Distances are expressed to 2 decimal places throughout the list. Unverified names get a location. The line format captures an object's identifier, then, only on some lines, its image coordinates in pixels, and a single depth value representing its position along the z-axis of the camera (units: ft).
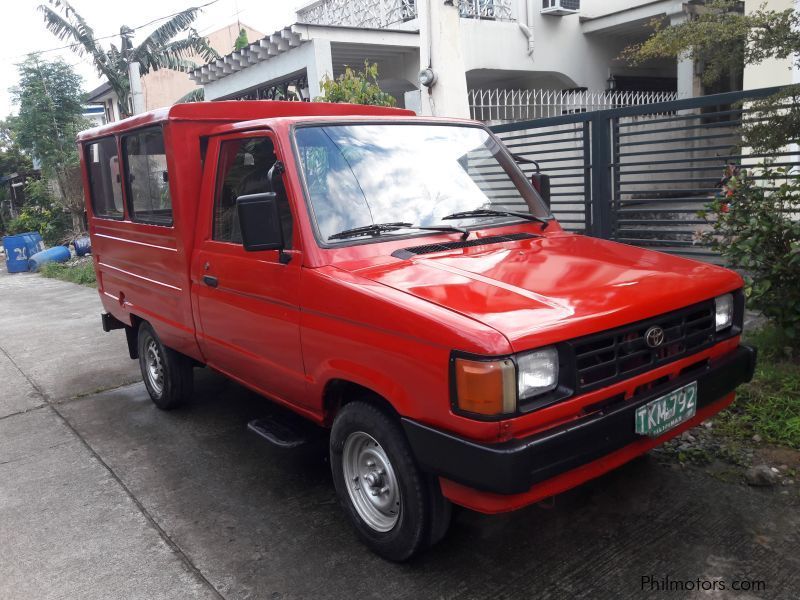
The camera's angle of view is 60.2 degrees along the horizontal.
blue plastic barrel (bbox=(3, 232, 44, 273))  57.21
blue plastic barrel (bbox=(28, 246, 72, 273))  56.34
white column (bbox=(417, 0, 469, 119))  26.81
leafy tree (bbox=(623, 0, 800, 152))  14.55
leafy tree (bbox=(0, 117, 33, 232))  96.22
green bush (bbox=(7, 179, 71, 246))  69.41
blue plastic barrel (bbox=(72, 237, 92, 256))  56.75
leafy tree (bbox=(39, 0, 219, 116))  65.31
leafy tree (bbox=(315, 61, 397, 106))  28.40
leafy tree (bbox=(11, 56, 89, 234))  62.85
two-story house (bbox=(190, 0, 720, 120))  41.24
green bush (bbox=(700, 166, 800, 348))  15.49
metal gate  19.98
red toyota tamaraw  8.64
